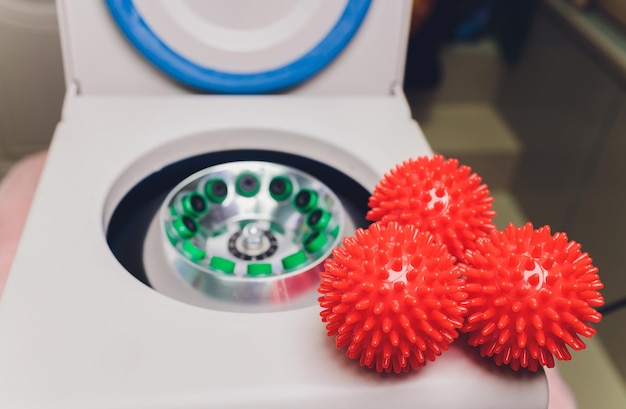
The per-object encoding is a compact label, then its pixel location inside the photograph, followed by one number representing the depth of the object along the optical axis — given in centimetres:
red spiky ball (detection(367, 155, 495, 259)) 39
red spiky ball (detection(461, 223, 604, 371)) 32
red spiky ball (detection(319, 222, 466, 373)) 32
